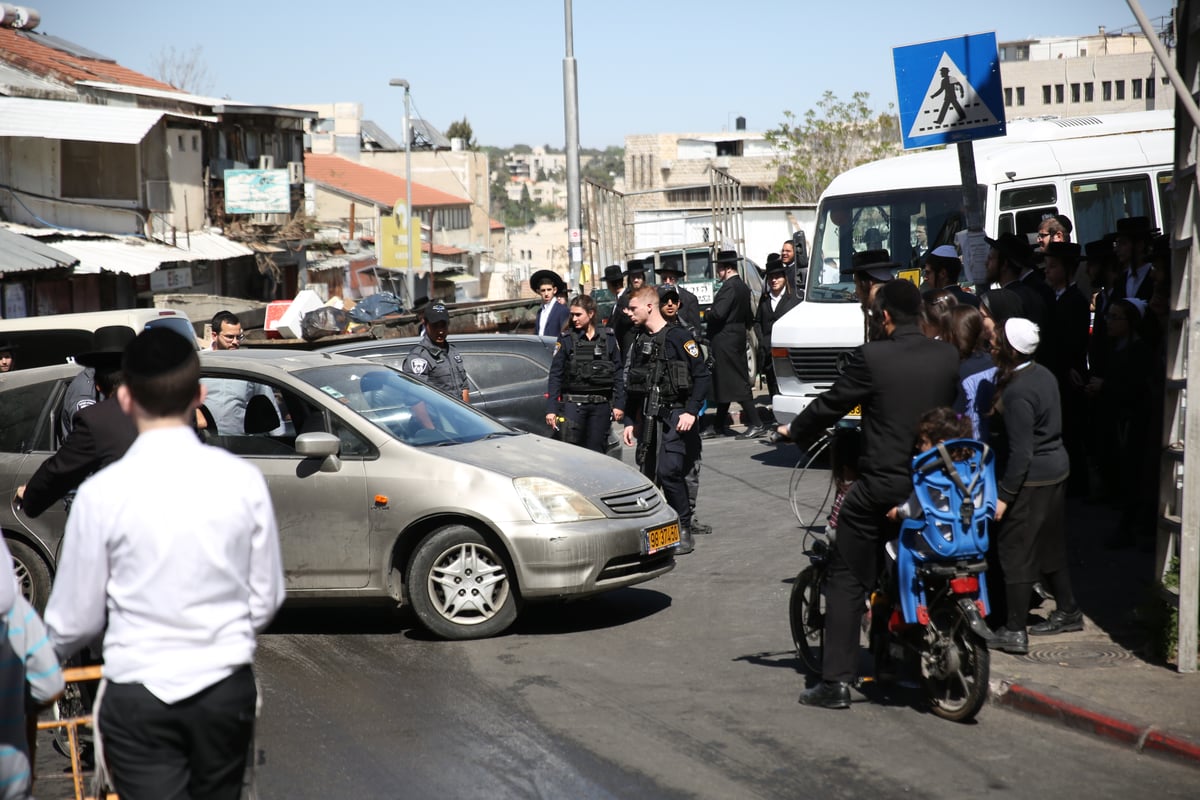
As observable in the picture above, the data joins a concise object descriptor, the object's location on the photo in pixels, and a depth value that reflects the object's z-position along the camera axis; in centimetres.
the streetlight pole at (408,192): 4471
